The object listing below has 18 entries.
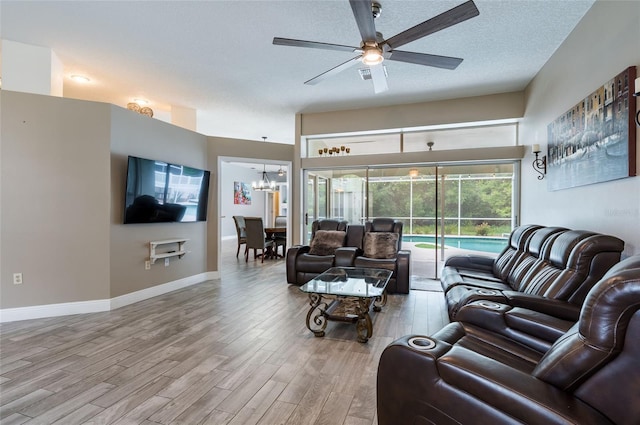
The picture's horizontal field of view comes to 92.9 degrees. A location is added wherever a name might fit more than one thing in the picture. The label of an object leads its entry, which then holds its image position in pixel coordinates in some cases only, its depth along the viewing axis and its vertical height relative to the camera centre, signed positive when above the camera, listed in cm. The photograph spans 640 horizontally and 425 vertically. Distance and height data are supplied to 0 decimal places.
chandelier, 1052 +84
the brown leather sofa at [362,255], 442 -69
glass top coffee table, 288 -84
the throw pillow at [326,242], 499 -52
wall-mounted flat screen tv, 389 +25
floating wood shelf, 425 -61
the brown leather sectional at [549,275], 199 -49
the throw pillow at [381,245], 468 -53
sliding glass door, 520 +19
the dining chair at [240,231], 767 -53
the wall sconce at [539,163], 370 +61
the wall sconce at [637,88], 174 +71
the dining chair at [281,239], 766 -73
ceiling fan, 205 +137
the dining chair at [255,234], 692 -55
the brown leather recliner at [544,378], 89 -59
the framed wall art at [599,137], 211 +62
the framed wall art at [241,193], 1145 +64
